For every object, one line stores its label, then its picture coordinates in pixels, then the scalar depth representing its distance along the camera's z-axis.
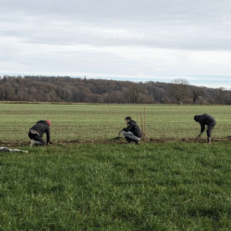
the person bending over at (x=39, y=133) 10.62
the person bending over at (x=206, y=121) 12.32
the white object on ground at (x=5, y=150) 9.23
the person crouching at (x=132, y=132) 11.47
